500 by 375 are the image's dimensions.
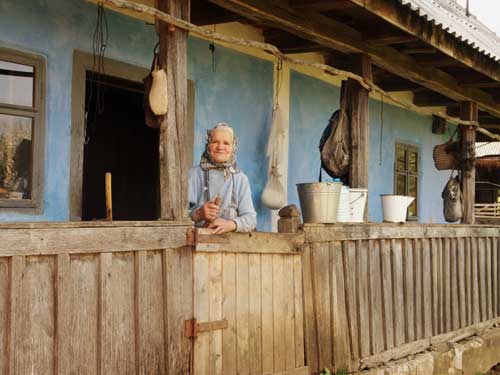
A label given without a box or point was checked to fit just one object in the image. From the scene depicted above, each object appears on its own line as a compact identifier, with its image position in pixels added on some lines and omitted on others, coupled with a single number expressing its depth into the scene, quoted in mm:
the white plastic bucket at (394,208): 6793
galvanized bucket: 5566
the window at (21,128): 5188
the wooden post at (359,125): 6516
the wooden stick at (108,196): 3852
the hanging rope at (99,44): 5742
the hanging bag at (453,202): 8680
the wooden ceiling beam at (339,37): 5340
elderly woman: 4535
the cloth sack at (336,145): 6461
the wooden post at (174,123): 4340
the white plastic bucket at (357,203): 6199
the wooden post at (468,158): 8742
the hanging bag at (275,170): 7383
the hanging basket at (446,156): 9000
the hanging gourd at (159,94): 4312
